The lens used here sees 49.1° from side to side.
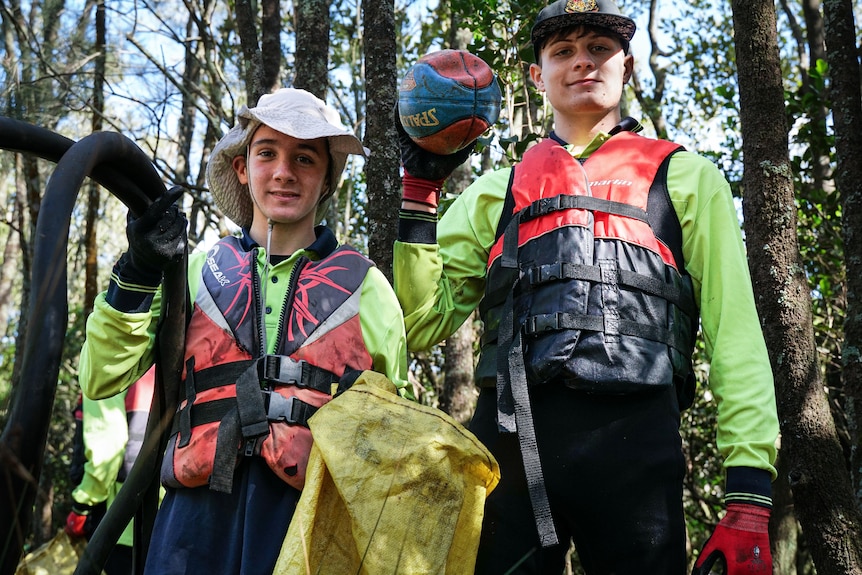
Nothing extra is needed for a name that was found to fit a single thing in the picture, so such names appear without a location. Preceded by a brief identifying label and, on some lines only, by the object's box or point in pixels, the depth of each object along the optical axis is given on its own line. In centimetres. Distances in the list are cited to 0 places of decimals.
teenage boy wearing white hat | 256
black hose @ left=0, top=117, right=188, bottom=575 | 157
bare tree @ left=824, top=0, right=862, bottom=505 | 470
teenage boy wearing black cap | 264
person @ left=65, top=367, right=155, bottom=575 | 529
